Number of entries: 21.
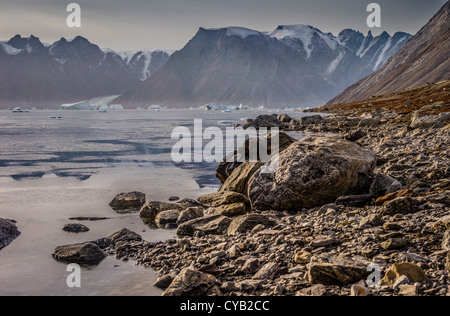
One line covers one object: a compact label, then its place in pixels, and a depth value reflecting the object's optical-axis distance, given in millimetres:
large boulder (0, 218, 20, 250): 10203
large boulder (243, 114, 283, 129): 54906
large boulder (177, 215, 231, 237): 10414
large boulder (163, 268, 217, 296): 6895
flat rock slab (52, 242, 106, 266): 9062
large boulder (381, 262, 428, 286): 6051
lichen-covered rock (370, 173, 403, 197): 10930
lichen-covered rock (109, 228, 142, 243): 10180
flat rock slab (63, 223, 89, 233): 11242
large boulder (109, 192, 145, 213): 13914
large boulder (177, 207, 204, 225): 11844
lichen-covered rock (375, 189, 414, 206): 10000
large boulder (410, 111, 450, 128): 26406
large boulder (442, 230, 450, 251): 6861
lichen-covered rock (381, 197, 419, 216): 8922
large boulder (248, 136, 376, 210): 11391
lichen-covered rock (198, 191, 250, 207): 13281
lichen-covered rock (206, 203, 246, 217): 12203
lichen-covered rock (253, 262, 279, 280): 7137
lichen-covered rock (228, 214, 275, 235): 9906
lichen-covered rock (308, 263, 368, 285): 6473
